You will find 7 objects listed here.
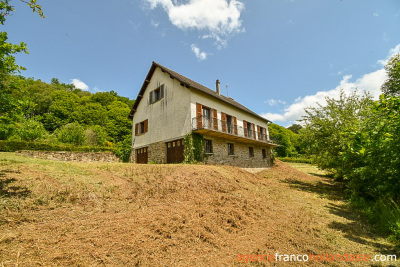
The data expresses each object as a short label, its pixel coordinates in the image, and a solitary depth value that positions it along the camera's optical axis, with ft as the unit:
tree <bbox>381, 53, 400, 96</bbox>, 71.93
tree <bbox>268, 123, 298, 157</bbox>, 135.23
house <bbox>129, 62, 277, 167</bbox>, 47.19
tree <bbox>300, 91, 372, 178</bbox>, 42.06
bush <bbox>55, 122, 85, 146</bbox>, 83.10
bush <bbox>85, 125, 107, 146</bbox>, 96.22
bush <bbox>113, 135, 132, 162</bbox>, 66.87
